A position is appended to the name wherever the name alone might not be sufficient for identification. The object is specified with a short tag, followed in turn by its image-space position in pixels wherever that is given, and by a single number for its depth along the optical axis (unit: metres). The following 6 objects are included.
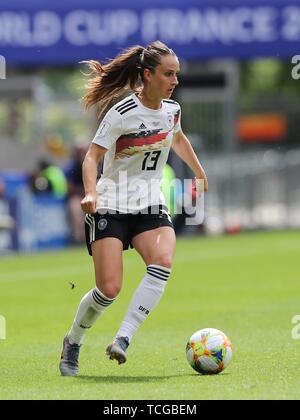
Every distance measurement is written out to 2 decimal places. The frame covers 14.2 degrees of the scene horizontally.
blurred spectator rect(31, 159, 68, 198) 23.98
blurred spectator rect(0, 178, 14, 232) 22.53
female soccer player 8.48
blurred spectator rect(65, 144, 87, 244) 24.44
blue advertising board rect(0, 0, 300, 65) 22.77
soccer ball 8.48
